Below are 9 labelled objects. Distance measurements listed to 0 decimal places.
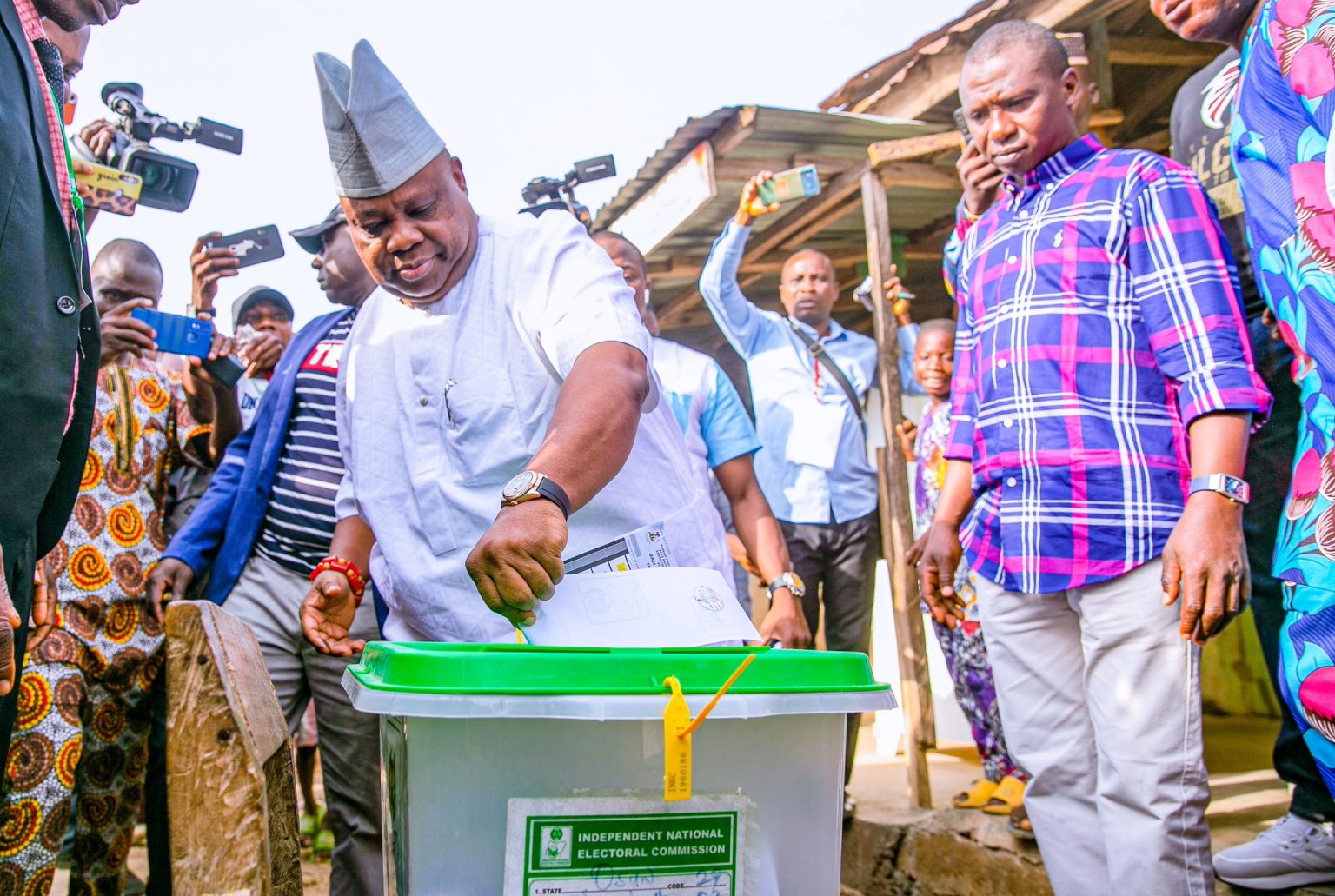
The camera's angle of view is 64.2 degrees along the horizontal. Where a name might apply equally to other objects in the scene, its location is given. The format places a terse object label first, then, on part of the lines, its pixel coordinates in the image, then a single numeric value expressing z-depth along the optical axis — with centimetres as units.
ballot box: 105
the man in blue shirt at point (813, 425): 414
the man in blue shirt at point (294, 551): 274
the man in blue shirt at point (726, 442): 249
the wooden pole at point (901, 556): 389
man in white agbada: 171
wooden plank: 108
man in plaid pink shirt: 187
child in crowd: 356
